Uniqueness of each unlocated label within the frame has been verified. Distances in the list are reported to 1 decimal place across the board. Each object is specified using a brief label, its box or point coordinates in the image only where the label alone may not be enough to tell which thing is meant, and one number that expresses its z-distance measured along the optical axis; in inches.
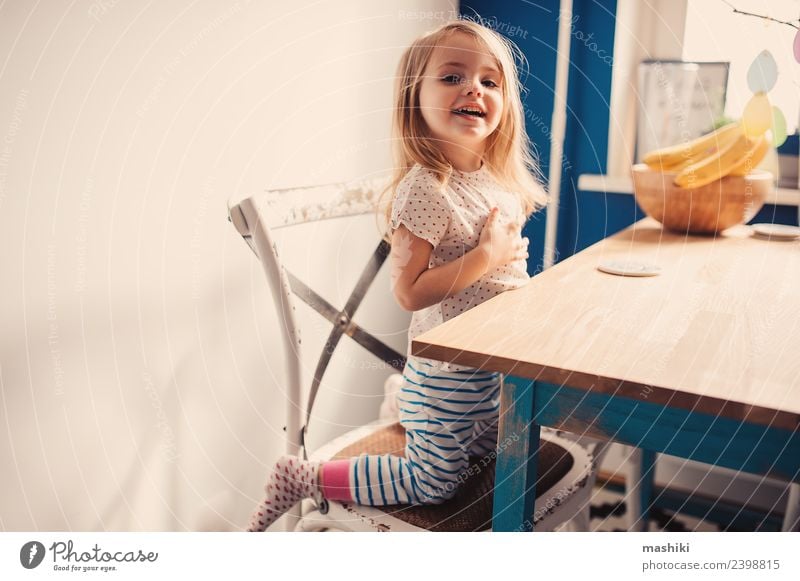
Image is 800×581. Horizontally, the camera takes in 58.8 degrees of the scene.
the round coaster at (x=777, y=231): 35.7
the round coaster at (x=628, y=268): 28.1
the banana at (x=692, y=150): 35.2
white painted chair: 23.8
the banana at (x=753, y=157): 34.4
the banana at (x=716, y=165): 34.0
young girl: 24.3
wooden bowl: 34.2
